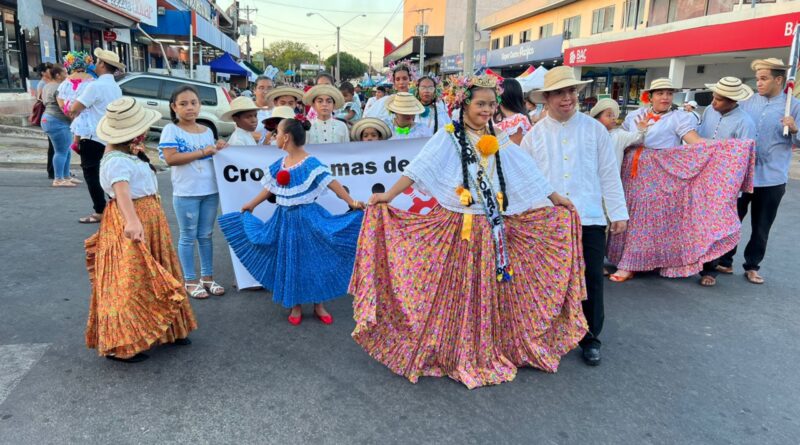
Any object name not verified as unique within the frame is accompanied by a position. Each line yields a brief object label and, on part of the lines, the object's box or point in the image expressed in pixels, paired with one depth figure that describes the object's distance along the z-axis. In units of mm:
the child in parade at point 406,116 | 5543
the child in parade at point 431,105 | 6039
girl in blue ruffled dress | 4125
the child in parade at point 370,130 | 5406
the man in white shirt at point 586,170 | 3676
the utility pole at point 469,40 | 16328
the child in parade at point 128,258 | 3334
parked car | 13484
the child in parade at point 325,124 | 5410
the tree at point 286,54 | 102038
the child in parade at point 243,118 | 4945
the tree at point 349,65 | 113600
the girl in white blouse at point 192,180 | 4363
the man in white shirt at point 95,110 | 6602
